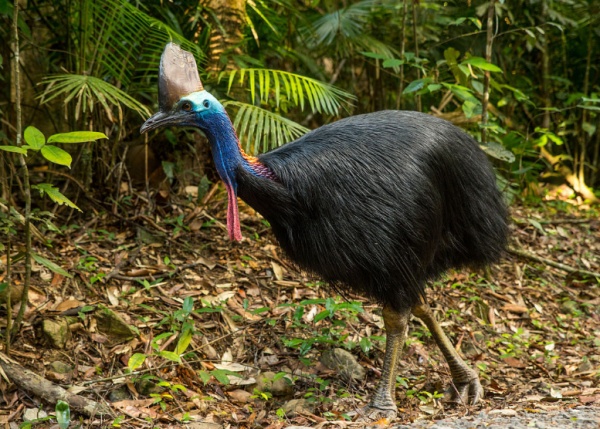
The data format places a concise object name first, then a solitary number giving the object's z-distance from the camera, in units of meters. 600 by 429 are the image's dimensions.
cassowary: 6.20
